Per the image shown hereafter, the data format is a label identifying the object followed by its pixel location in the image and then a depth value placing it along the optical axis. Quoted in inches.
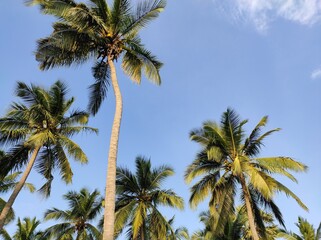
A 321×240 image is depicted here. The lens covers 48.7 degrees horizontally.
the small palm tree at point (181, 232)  1283.5
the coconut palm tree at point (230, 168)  789.6
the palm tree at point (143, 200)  959.0
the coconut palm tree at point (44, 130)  853.2
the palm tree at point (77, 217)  1141.7
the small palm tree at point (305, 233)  993.5
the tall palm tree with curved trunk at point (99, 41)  624.4
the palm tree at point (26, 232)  1230.9
